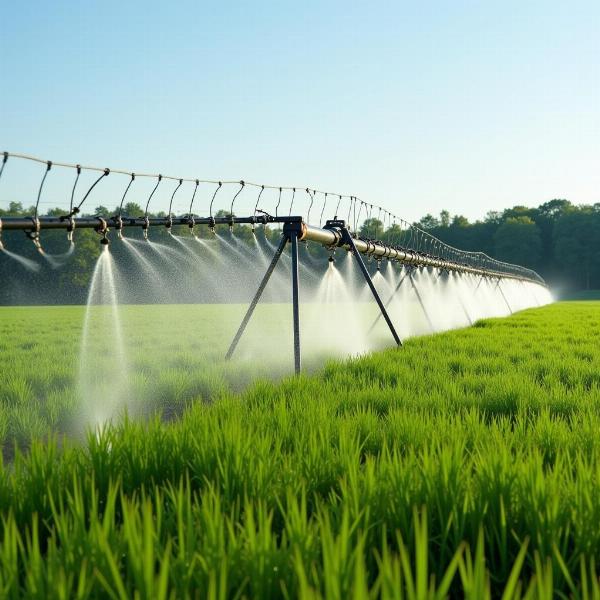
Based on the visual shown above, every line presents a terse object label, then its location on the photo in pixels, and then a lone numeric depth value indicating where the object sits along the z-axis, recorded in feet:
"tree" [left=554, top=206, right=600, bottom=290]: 290.35
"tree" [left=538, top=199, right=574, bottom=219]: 350.64
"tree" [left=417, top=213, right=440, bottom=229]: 389.35
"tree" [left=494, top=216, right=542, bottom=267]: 310.24
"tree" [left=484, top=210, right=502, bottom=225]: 361.71
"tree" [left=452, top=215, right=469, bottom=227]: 357.41
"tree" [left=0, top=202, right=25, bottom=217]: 94.60
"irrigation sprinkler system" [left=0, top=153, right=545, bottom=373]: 16.25
